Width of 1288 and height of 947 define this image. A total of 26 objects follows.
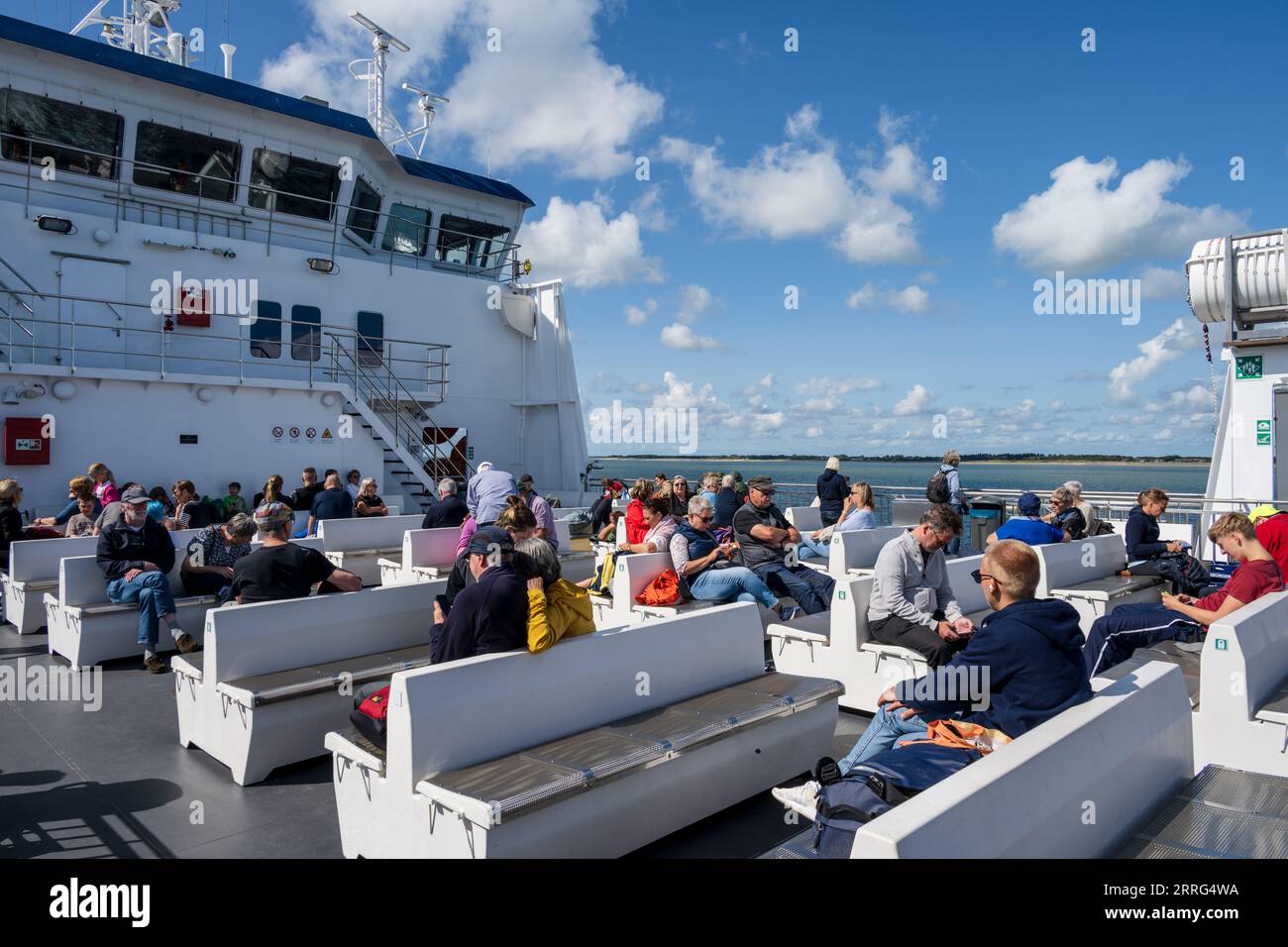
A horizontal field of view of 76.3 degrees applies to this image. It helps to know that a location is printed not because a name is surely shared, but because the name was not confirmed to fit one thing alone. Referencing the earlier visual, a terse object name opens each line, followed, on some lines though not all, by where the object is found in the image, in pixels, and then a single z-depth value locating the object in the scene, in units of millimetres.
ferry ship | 3217
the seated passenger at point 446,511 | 9844
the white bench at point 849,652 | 5371
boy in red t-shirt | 4793
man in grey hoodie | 5148
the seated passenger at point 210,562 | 7270
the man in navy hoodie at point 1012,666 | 3156
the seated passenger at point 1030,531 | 7746
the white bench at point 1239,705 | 3842
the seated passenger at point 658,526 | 7371
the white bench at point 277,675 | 4488
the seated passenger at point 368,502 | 11726
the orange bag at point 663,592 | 6871
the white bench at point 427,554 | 9000
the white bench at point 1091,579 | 7215
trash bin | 12008
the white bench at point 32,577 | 7790
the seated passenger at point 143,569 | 6613
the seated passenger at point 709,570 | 6941
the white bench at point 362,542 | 10148
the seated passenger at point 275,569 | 5523
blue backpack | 2727
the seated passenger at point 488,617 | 3783
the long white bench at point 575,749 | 3205
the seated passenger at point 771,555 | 7129
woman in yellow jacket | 3791
